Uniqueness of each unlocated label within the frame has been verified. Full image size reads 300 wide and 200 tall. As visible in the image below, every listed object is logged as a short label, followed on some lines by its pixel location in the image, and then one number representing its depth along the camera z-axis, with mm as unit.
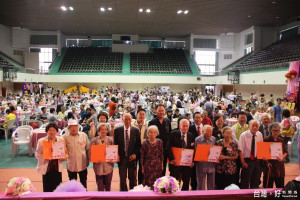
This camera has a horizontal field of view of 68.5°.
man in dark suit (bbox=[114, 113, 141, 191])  3492
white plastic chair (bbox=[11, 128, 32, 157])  6142
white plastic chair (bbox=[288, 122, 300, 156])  6348
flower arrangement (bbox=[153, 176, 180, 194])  2248
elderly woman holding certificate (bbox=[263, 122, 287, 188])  3324
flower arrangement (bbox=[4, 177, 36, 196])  2178
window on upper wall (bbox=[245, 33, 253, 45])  24391
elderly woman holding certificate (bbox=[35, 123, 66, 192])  3139
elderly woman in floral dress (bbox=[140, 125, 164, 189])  3270
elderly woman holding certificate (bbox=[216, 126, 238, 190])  3255
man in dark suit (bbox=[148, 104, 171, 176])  3992
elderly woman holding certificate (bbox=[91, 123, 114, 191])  3322
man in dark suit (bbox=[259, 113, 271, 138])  3992
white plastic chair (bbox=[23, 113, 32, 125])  10051
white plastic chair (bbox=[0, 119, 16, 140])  7881
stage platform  2174
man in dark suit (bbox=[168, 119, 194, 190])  3375
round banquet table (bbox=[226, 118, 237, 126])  8281
